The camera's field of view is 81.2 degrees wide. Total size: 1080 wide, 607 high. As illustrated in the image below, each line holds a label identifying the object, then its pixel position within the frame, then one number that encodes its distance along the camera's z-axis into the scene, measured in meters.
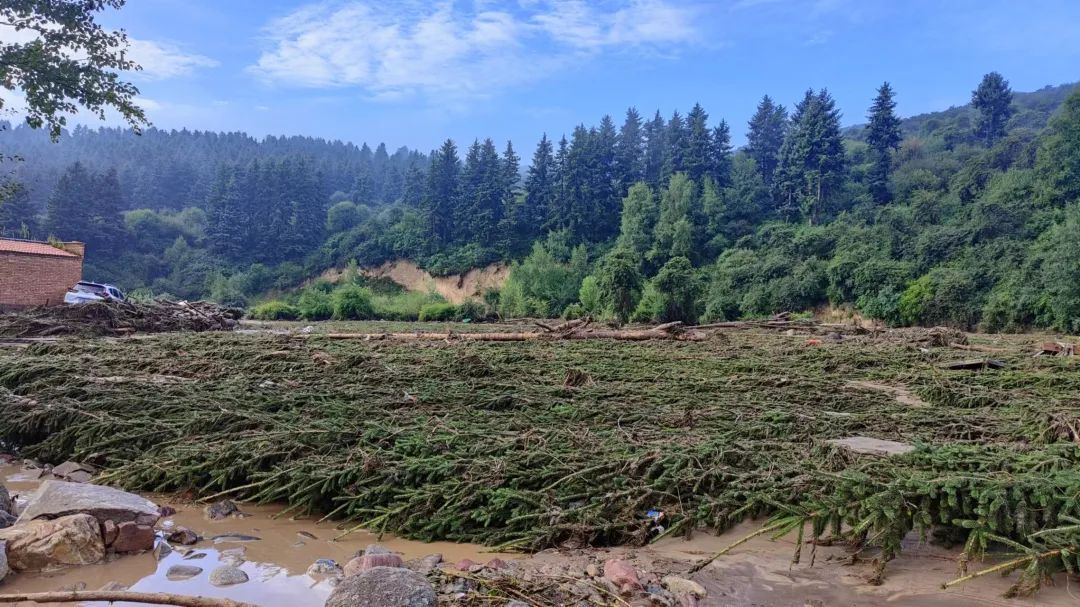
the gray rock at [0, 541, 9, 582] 3.50
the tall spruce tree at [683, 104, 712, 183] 68.06
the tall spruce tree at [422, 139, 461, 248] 68.75
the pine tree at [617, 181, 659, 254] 57.28
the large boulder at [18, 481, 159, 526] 4.11
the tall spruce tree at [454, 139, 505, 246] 65.75
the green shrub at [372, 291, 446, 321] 46.12
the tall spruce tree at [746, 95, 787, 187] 76.75
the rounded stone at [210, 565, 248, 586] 3.74
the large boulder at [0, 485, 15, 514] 4.45
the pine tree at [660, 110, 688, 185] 69.62
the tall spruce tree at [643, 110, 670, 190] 75.12
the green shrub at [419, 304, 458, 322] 43.56
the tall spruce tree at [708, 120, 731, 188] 68.19
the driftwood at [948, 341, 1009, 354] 14.35
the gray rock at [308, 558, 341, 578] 3.90
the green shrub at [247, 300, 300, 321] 43.66
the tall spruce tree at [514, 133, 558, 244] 66.88
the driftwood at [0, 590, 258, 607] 2.90
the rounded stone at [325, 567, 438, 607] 2.88
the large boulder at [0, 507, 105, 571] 3.67
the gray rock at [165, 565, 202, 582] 3.78
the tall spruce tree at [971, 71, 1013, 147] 70.38
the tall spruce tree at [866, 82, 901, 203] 59.53
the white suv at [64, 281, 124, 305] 20.95
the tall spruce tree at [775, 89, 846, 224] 57.41
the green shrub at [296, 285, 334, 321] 44.97
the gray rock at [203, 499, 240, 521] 4.92
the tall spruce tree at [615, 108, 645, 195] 72.38
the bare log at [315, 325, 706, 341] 15.69
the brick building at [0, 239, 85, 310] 19.73
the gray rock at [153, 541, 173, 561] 4.04
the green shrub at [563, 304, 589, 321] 41.69
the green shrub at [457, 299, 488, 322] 42.63
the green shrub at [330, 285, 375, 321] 45.44
